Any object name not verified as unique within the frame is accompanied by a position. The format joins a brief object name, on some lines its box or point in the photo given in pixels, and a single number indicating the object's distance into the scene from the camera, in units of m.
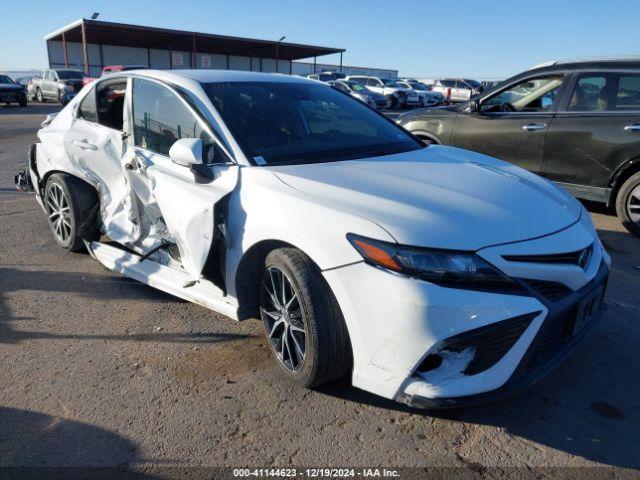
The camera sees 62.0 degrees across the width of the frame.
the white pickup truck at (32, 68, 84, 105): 25.44
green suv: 5.53
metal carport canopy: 35.81
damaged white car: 2.31
